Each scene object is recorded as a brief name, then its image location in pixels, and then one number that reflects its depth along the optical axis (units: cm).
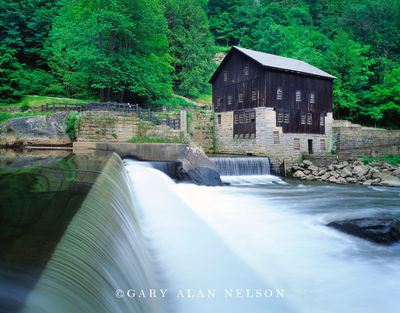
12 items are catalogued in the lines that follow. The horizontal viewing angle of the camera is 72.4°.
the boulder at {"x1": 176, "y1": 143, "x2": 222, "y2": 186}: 1371
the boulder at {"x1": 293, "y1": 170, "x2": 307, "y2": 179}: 2001
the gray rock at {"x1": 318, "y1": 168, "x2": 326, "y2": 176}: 1948
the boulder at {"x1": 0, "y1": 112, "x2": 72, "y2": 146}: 1641
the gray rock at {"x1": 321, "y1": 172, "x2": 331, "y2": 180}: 1879
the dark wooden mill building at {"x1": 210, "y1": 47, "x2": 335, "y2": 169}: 2234
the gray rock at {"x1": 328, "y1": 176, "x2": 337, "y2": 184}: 1801
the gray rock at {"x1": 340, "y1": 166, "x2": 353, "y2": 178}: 1860
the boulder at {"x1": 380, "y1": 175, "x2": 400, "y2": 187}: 1634
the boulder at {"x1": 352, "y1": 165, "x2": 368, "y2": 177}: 1840
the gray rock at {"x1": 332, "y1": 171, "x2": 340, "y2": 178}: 1867
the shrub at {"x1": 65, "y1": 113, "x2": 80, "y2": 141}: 1624
